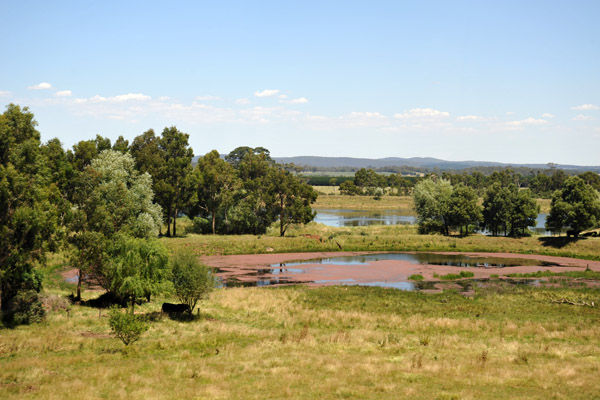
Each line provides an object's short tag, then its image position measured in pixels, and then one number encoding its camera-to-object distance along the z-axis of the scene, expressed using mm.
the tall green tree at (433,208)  101625
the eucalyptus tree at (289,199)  95062
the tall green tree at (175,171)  86750
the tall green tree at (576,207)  84750
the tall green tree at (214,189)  94438
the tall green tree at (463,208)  97500
